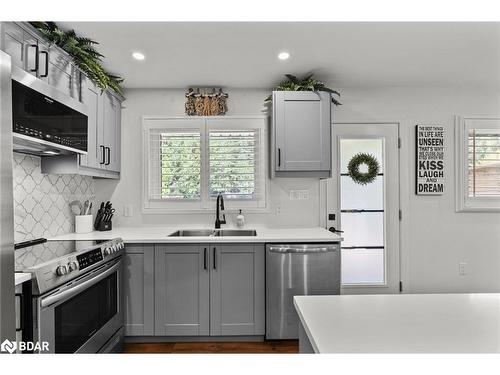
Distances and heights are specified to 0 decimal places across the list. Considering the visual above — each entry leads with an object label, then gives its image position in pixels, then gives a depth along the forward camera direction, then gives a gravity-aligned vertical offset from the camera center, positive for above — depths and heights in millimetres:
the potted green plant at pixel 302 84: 2740 +954
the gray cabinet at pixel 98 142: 2193 +410
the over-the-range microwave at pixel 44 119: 1434 +397
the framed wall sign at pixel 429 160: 3111 +294
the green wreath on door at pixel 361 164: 3070 +213
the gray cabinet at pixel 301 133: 2750 +511
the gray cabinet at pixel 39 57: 1537 +763
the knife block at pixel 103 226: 2754 -327
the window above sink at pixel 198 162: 3023 +277
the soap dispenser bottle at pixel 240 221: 2955 -308
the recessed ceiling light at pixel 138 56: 2336 +1049
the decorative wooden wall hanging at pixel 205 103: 2998 +852
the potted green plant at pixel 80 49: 1864 +960
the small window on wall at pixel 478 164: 3131 +254
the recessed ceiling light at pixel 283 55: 2338 +1044
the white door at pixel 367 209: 3102 -204
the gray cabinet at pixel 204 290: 2355 -780
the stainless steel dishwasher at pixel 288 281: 2350 -710
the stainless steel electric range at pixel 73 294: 1432 -578
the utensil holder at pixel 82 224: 2611 -292
